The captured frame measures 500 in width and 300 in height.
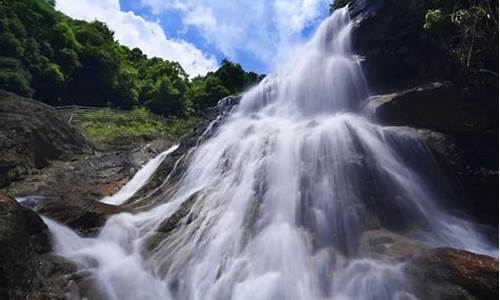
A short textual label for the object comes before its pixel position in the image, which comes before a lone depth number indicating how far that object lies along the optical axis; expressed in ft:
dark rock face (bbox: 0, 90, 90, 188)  58.29
